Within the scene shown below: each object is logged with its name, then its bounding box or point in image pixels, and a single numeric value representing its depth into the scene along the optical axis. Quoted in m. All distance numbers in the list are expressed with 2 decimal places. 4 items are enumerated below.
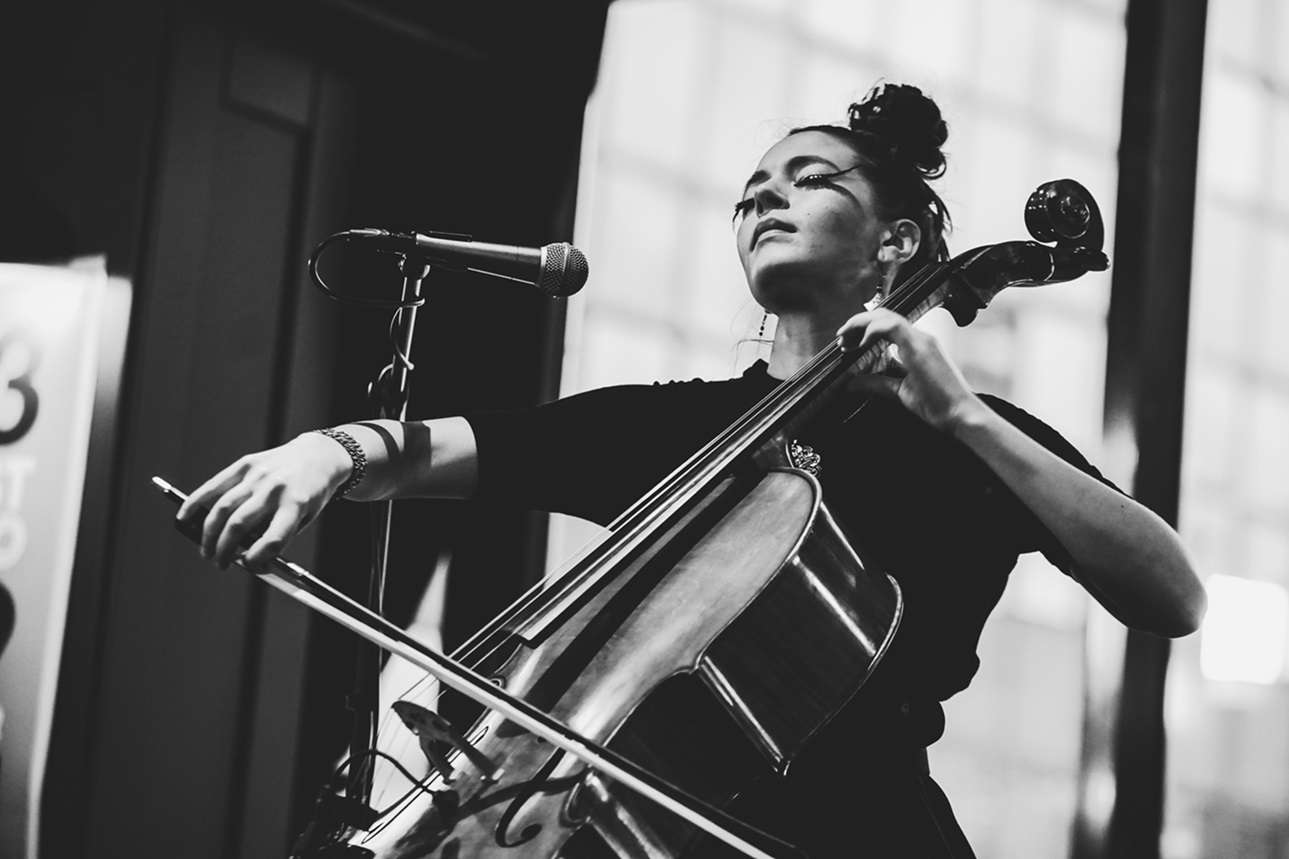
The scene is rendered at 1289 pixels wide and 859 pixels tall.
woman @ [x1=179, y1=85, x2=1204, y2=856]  3.47
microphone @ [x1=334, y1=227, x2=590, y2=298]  3.62
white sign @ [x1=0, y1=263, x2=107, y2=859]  4.63
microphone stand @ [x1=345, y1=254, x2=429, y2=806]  3.58
